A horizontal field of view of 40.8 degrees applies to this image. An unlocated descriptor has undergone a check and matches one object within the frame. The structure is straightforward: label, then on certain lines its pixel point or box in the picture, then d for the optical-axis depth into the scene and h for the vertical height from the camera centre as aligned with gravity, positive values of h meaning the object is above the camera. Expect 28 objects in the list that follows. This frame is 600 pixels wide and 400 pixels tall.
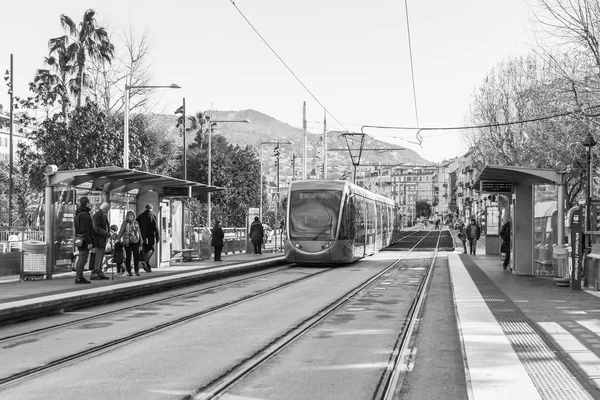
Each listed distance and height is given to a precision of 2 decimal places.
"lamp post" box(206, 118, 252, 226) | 42.02 +2.72
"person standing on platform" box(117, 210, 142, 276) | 19.62 -0.43
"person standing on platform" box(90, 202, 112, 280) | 17.56 -0.45
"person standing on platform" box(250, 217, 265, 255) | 34.81 -0.63
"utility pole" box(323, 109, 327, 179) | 53.60 +5.56
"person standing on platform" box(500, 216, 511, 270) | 25.62 -0.65
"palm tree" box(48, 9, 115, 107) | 43.69 +9.51
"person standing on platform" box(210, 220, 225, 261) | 30.81 -0.79
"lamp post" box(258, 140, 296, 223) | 53.80 +5.23
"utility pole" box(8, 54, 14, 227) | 37.25 +5.60
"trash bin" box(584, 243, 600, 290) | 17.66 -1.09
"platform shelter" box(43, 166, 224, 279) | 18.31 +0.56
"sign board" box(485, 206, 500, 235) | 40.34 -0.07
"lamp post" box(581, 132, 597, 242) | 20.45 +1.37
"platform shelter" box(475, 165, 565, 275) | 19.83 +0.37
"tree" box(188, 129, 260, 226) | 70.31 +3.98
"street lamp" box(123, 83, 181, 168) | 30.45 +3.53
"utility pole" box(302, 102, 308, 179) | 51.12 +4.90
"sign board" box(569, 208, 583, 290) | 17.75 -0.68
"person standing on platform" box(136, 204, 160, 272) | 20.73 -0.33
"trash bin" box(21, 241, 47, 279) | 18.47 -1.04
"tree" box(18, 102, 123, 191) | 39.62 +3.85
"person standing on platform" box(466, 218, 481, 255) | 39.91 -0.75
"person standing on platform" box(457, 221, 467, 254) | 40.05 -0.84
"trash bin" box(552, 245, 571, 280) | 19.33 -1.08
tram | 27.72 -0.11
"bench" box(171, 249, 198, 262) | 27.62 -1.31
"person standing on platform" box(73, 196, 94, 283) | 17.23 -0.25
